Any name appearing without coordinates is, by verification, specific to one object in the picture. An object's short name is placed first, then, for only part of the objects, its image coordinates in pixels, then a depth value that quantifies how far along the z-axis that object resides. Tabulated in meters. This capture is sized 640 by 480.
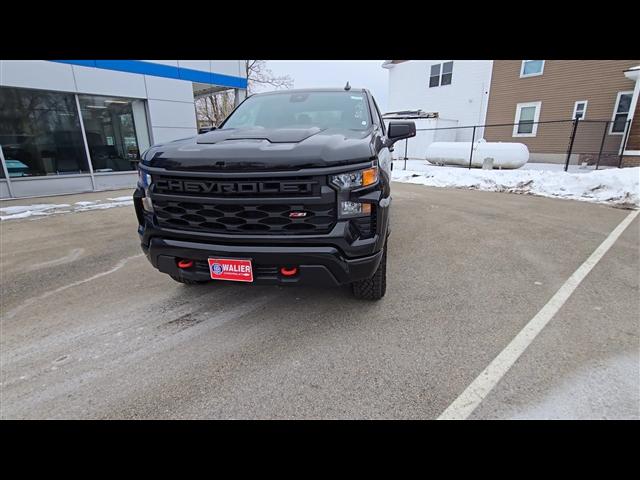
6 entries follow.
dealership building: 8.48
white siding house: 18.67
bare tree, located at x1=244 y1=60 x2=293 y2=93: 30.44
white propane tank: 13.04
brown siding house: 14.21
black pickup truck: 2.22
